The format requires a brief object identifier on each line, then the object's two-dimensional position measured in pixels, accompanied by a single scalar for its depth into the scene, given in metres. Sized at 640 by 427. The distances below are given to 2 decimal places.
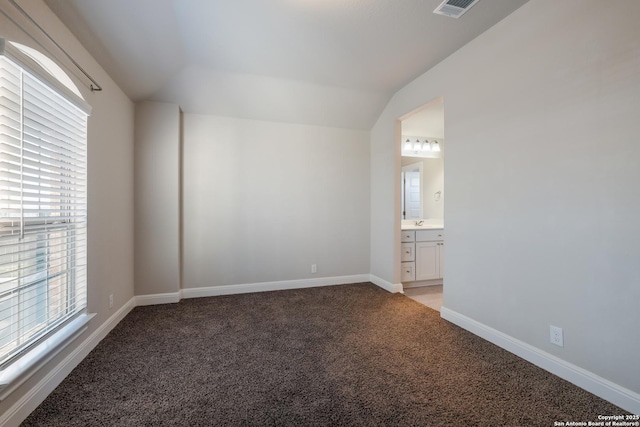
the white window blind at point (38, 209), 1.49
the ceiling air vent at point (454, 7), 2.09
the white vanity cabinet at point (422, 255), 4.03
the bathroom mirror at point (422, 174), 4.81
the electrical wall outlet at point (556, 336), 1.92
